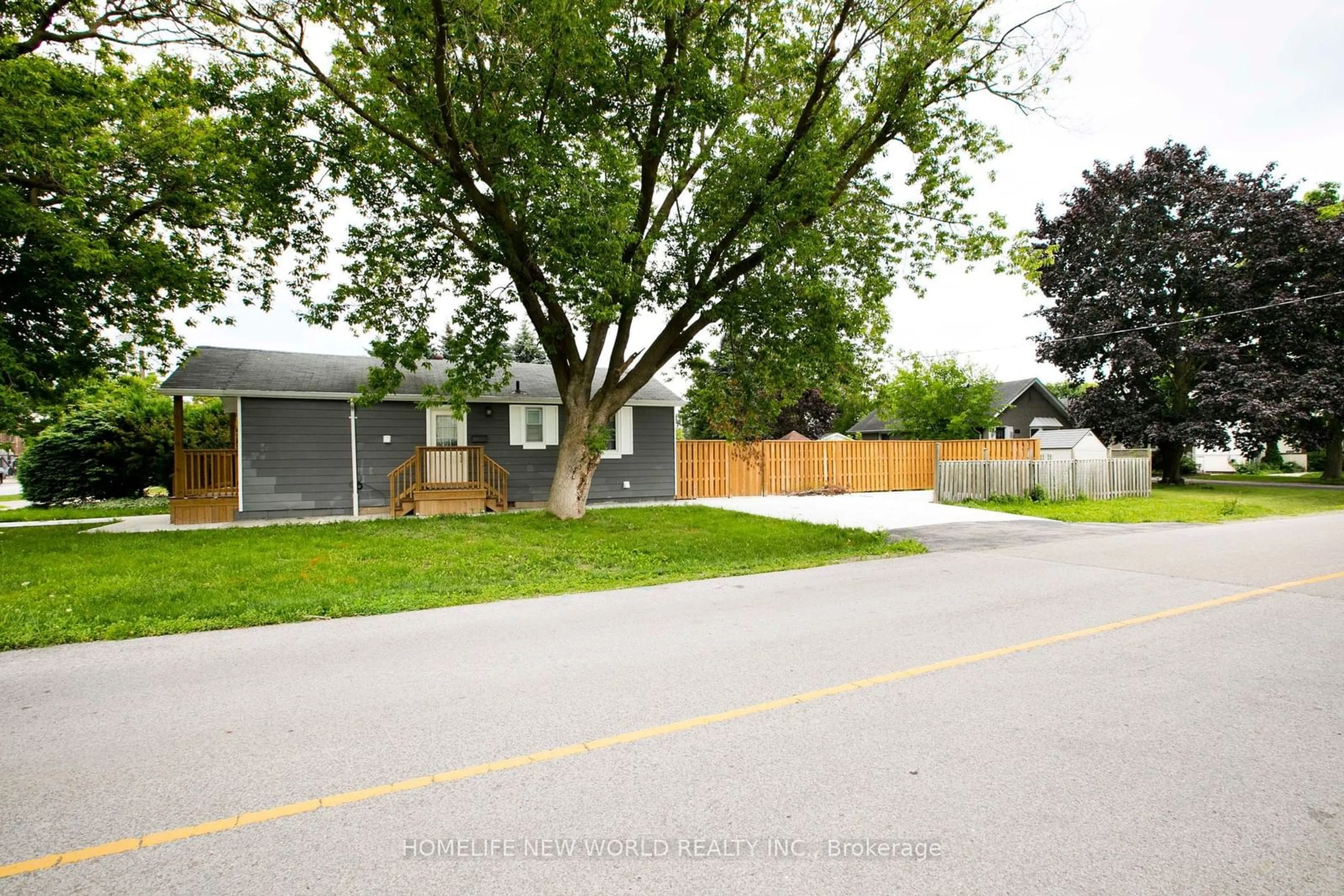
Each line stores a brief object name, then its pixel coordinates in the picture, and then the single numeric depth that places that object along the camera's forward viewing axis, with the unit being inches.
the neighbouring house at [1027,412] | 1283.2
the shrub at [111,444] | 661.3
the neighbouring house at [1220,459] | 1583.4
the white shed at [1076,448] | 932.6
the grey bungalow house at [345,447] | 545.6
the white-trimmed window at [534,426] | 642.8
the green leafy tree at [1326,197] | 1099.9
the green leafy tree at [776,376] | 462.0
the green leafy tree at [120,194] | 425.1
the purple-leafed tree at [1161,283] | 888.3
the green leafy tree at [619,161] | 380.5
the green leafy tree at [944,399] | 1043.9
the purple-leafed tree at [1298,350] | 813.9
